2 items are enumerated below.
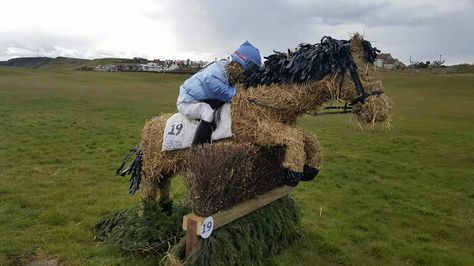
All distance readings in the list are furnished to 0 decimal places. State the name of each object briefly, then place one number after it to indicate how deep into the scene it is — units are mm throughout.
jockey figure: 4199
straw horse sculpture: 3980
